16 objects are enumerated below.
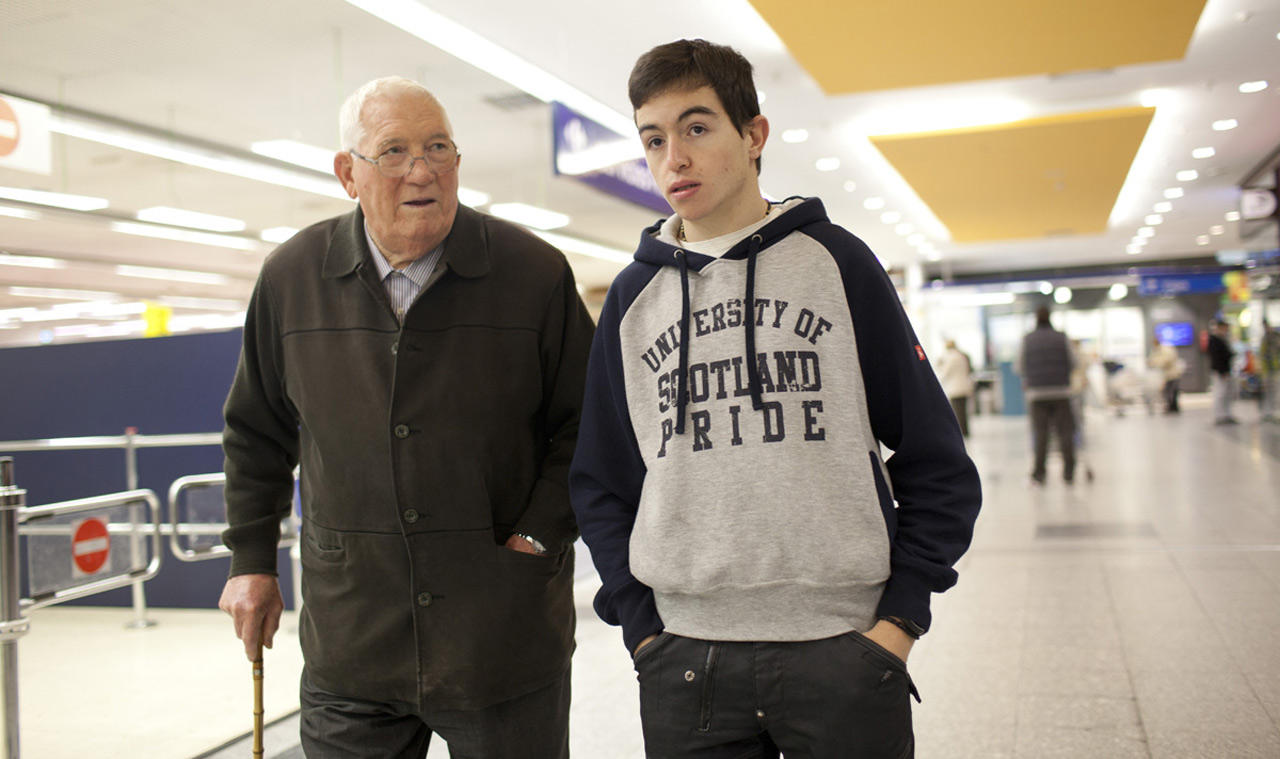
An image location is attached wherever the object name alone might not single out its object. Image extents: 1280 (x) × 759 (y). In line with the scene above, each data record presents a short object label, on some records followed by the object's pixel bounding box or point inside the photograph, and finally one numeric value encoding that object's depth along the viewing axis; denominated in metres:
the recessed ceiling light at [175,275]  15.37
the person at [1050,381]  8.71
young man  1.22
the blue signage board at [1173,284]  23.19
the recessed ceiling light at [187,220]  7.64
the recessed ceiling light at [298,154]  6.01
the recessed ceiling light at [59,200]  5.60
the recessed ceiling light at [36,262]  10.12
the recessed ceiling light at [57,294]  13.39
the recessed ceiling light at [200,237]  10.18
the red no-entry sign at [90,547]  3.40
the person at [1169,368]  18.34
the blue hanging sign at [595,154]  5.99
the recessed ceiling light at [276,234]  11.35
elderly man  1.54
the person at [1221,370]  14.67
